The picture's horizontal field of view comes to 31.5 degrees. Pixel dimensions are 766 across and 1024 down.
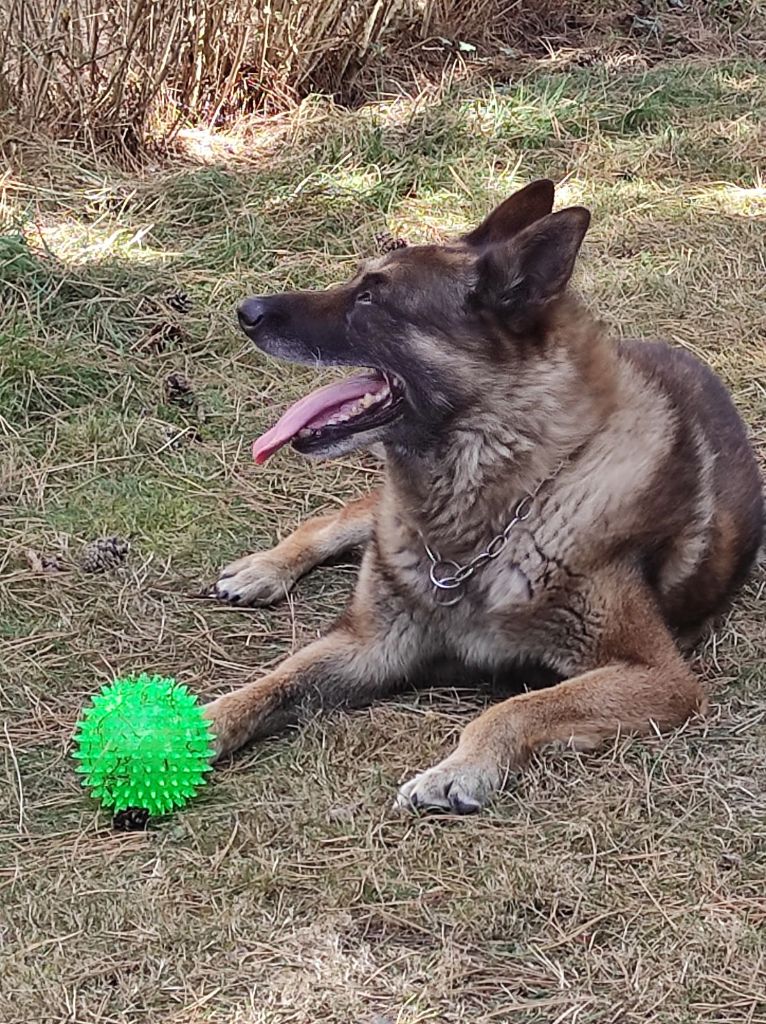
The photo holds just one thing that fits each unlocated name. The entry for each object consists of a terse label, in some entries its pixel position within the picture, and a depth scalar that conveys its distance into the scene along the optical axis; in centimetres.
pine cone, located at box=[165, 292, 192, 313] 576
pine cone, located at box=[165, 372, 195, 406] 529
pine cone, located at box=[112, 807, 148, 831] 322
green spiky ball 319
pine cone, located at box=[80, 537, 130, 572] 434
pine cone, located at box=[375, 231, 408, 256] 611
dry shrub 643
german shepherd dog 347
